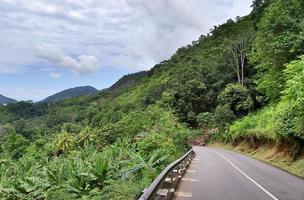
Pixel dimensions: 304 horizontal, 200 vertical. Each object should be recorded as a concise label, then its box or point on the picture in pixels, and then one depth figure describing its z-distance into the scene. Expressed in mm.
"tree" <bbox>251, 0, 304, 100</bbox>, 21094
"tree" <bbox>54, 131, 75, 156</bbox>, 44359
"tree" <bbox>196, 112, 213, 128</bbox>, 46535
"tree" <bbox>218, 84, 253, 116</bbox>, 41947
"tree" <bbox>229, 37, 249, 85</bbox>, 45225
